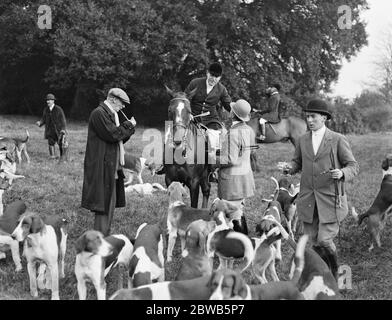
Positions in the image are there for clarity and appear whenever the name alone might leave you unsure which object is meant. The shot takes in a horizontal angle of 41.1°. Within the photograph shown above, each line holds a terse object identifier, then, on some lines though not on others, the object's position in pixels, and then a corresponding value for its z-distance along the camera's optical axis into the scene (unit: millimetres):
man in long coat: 7234
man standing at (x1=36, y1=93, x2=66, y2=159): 16016
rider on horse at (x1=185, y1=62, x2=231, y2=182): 9484
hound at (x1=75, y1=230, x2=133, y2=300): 5512
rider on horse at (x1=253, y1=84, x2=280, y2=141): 16578
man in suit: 6121
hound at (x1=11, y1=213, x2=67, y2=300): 5867
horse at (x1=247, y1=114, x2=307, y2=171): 16766
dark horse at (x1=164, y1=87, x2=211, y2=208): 8328
